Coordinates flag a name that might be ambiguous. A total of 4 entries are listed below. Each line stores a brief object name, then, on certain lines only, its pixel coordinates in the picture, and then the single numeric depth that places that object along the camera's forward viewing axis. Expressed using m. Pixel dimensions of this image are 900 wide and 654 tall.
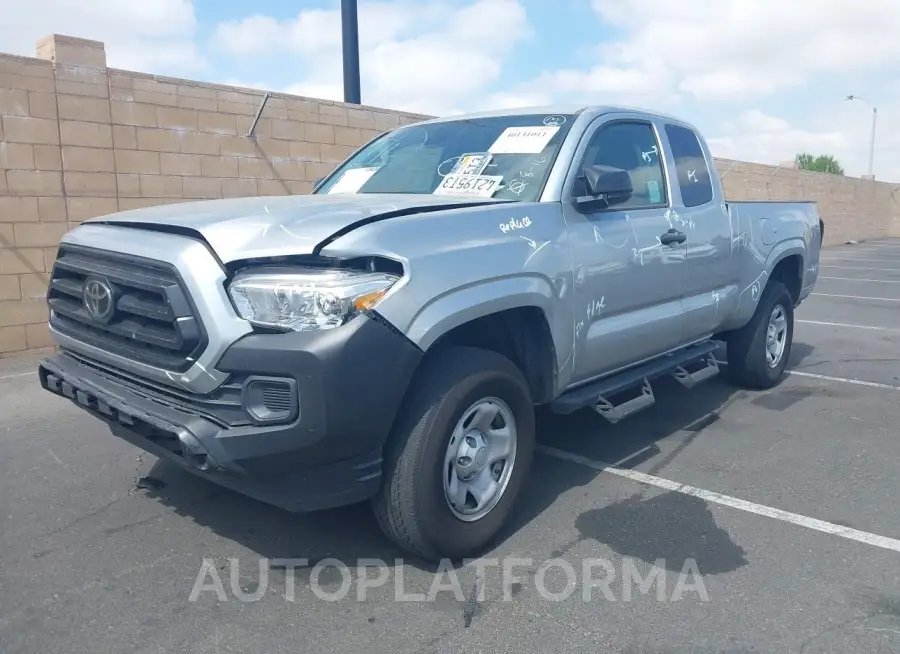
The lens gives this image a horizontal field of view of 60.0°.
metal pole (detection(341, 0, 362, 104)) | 12.19
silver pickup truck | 2.83
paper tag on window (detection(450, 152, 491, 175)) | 4.27
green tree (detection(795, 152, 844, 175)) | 89.06
